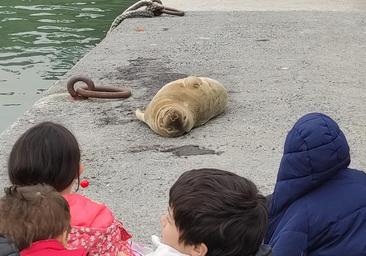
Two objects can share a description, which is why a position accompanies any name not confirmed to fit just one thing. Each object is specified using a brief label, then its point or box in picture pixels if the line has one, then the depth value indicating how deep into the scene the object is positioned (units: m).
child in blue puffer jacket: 5.12
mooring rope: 20.09
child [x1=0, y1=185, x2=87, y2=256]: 4.08
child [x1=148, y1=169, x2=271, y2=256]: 3.85
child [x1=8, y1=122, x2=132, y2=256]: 5.12
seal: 10.00
